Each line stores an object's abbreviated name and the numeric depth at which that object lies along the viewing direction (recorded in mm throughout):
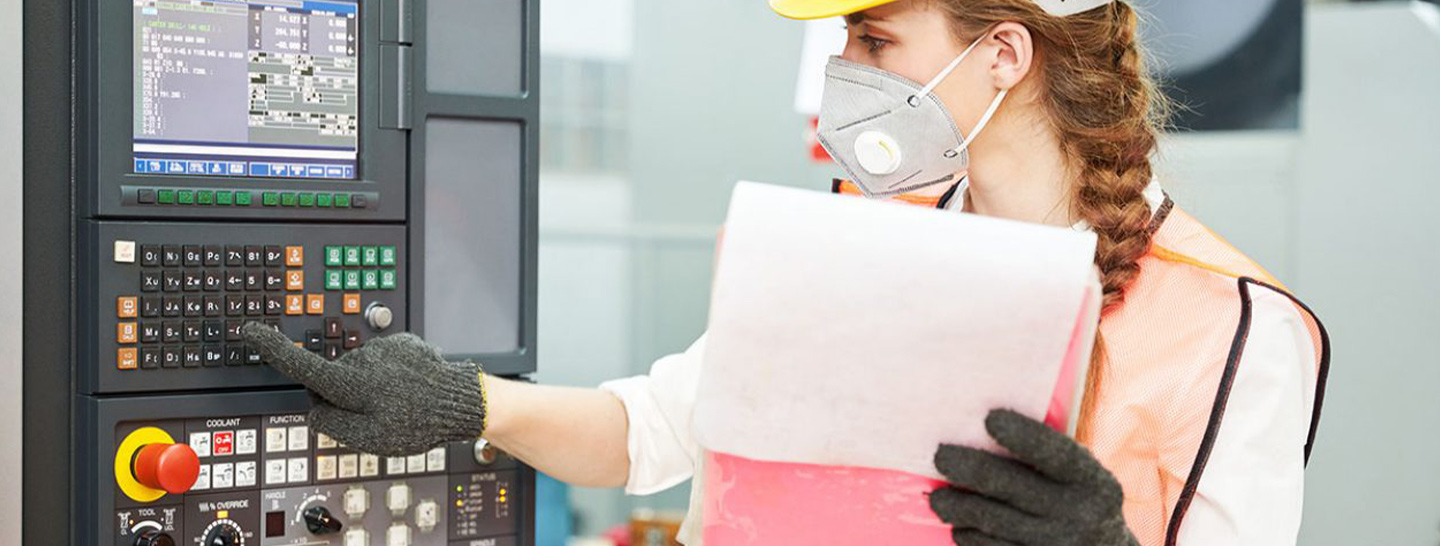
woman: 1106
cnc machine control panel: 1084
